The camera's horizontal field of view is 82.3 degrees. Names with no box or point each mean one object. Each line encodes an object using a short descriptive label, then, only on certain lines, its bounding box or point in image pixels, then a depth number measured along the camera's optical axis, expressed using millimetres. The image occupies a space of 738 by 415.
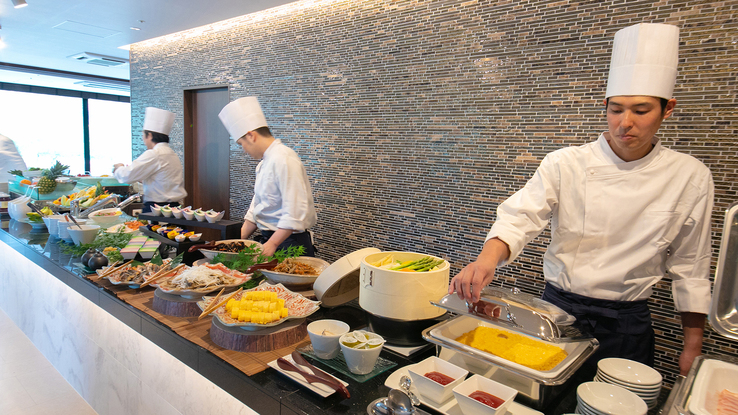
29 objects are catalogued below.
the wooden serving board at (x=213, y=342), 1305
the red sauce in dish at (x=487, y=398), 944
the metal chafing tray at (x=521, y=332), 1003
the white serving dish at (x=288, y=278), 1803
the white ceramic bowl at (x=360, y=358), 1167
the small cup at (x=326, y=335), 1246
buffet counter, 1181
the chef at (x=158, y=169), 4203
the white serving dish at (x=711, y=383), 804
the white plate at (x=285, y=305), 1399
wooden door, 5160
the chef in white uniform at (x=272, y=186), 2648
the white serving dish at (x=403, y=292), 1276
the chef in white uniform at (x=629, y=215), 1400
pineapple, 3912
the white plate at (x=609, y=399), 887
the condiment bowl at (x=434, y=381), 1005
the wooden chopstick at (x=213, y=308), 1520
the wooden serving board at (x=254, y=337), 1384
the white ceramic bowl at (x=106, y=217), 3055
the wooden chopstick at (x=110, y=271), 2078
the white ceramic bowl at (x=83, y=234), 2619
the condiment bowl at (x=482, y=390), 916
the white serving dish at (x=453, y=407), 1000
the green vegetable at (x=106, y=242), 2390
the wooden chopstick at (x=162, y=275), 1922
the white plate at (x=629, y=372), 1026
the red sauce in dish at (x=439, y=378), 1035
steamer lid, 1593
